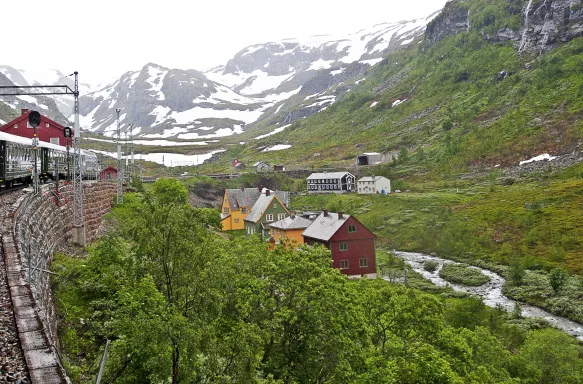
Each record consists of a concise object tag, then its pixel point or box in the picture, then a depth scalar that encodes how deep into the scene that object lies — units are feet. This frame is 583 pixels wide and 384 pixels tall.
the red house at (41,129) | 217.56
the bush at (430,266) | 188.85
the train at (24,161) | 97.86
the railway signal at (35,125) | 84.63
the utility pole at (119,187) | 158.88
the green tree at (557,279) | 151.43
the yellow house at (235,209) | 258.98
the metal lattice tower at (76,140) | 89.28
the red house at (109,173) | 292.04
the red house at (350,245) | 159.84
